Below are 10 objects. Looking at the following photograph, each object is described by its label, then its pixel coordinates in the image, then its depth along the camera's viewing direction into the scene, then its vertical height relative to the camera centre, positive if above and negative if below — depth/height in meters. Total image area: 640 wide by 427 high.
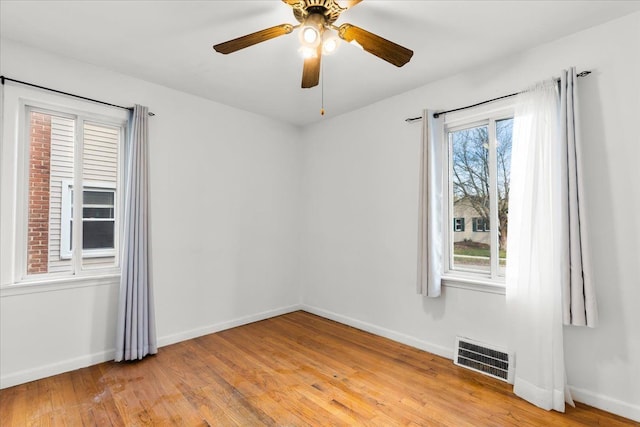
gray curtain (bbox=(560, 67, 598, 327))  2.16 -0.04
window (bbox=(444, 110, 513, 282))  2.83 +0.25
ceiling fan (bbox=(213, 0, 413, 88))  1.77 +1.05
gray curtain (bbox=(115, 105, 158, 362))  2.84 -0.41
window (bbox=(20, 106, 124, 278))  2.67 +0.22
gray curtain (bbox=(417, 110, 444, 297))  2.99 +0.09
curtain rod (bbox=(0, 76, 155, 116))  2.44 +1.05
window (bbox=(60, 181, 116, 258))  2.82 -0.03
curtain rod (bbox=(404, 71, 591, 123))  2.30 +1.03
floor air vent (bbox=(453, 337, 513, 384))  2.56 -1.18
